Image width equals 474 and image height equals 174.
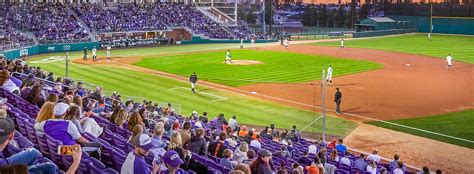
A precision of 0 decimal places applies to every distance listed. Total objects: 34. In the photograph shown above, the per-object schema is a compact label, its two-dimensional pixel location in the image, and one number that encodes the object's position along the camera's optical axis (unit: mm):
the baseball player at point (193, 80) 29927
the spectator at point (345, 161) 13615
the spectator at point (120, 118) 10641
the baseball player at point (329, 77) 32594
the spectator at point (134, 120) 9477
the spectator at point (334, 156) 13846
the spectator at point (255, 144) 12894
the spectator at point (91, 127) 9047
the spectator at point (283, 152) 12762
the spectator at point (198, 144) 10031
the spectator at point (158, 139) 8478
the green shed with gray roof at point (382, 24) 89562
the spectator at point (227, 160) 9070
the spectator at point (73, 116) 7984
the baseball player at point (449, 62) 41219
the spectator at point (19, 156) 5184
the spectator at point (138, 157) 6293
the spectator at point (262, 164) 8305
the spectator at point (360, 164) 13722
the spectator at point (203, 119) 18925
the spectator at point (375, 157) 14656
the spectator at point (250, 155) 9398
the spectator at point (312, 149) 14978
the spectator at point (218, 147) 10430
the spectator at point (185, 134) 10352
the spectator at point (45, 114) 7781
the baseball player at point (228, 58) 44594
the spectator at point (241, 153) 9961
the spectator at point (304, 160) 12773
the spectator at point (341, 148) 15902
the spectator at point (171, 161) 6863
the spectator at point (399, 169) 13391
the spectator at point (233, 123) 17906
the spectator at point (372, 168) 13367
